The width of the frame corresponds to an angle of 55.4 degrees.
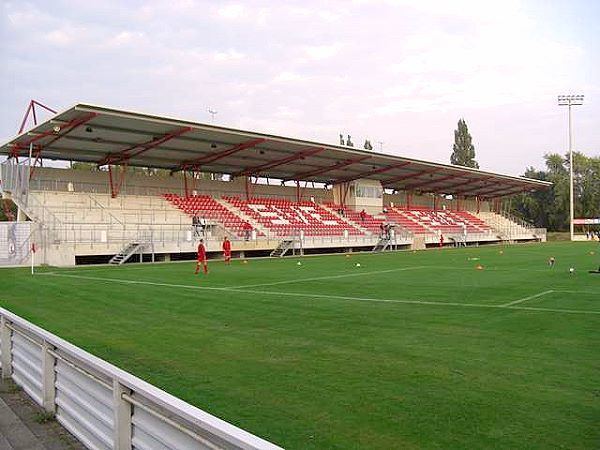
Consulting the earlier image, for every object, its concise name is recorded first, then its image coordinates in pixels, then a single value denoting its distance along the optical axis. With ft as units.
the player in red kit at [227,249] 105.46
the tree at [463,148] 322.14
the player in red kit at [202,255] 84.17
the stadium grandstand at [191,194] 115.14
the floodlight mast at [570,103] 242.50
